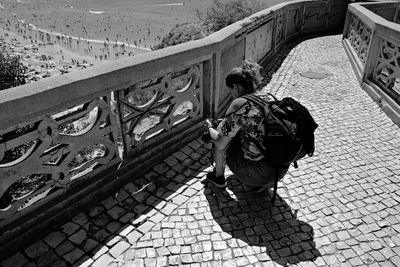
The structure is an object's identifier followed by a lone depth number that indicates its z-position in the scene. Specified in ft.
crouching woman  11.71
